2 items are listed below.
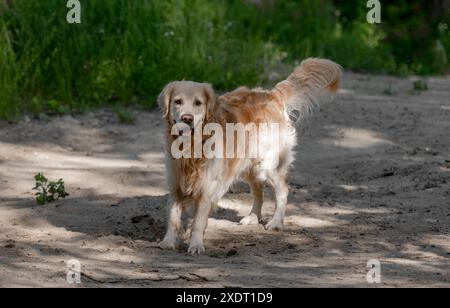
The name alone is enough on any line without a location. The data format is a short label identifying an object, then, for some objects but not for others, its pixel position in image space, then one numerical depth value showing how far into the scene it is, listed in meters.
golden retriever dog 13.82
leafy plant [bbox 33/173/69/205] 15.82
